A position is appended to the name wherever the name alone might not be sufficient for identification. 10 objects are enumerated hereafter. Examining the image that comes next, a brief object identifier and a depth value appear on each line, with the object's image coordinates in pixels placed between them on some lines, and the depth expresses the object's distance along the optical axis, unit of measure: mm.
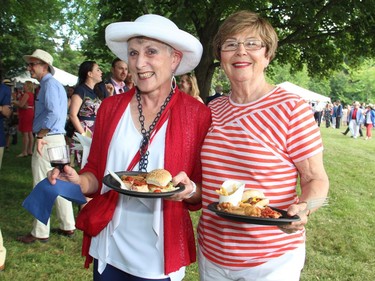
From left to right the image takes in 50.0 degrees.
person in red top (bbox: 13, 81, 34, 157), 11188
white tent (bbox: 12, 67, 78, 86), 22438
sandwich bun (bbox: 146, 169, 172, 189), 2012
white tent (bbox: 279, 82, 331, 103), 31516
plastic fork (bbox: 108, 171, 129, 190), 2048
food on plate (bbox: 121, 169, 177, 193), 2016
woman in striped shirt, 2053
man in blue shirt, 5016
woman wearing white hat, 2270
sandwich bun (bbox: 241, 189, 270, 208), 1970
